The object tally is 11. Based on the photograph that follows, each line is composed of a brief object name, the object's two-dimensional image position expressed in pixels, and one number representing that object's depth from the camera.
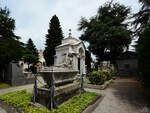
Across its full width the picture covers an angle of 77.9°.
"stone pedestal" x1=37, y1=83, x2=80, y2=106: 4.03
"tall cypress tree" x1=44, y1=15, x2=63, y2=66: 22.42
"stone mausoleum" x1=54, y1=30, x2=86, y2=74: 12.35
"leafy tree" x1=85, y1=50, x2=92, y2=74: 20.33
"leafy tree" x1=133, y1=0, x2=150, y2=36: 12.08
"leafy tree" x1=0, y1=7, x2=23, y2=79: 8.55
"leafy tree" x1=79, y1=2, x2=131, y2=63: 16.44
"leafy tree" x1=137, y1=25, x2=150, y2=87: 4.16
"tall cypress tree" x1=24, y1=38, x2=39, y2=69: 18.63
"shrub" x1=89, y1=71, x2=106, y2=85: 7.63
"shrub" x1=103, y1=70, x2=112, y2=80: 9.70
